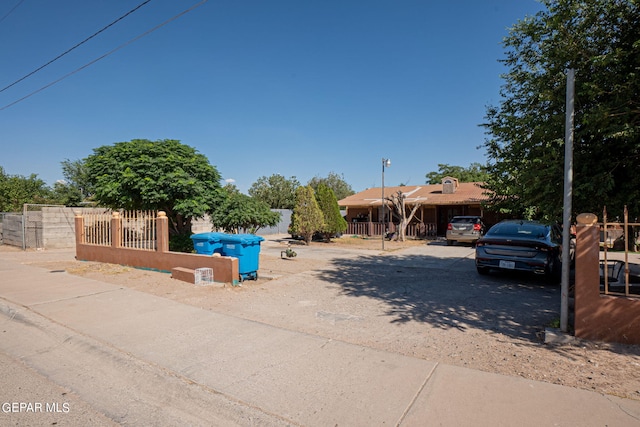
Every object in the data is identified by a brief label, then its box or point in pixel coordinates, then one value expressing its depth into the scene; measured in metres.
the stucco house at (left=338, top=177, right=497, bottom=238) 21.67
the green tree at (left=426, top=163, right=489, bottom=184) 50.45
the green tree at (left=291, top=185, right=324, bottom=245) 18.11
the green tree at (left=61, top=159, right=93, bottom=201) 40.94
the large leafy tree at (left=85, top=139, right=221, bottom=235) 10.22
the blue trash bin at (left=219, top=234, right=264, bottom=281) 8.12
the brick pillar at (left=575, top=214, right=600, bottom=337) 4.04
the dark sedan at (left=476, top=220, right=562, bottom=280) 7.55
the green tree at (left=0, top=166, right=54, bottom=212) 27.14
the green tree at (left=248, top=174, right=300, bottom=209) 41.78
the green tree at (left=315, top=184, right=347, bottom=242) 19.30
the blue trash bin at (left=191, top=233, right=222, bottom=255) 8.46
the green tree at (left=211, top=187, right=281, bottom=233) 11.34
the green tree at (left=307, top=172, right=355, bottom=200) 55.90
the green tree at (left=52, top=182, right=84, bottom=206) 29.17
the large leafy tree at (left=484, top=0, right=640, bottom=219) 4.42
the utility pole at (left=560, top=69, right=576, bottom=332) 4.30
